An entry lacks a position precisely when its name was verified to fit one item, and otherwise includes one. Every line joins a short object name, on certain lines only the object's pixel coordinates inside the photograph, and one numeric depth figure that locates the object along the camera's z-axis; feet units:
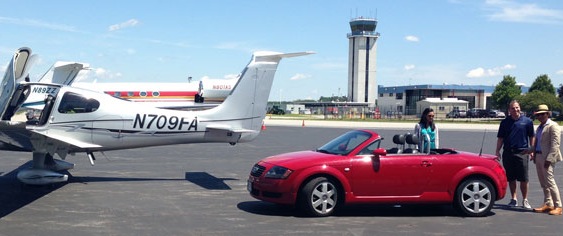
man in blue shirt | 29.78
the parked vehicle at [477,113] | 274.71
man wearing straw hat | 28.50
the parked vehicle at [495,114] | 272.51
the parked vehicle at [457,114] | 273.38
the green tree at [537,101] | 257.14
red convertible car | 26.81
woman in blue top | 30.49
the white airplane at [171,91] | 100.48
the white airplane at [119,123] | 33.81
